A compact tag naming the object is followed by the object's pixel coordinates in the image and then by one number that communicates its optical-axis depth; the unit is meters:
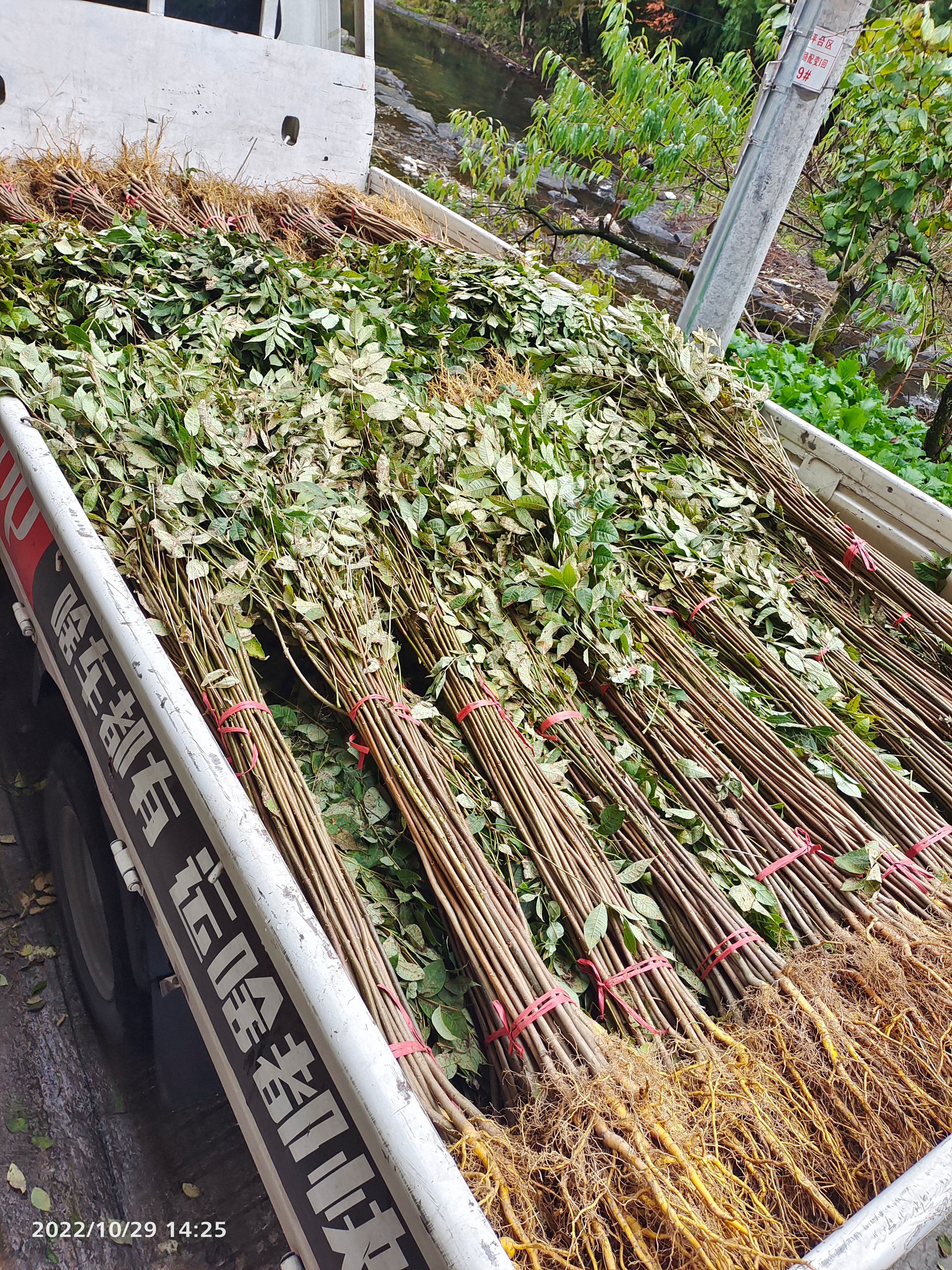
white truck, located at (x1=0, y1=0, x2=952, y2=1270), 1.12
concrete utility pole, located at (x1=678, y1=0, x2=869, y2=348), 3.22
